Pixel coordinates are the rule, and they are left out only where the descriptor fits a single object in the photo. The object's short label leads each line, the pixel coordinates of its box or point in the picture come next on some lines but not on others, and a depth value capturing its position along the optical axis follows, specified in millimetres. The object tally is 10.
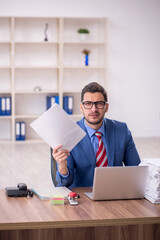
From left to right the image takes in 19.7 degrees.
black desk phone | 2637
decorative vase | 8180
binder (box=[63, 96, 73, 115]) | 8141
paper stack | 2508
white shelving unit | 8016
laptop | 2492
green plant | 8023
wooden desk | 2229
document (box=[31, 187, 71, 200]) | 2595
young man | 2906
